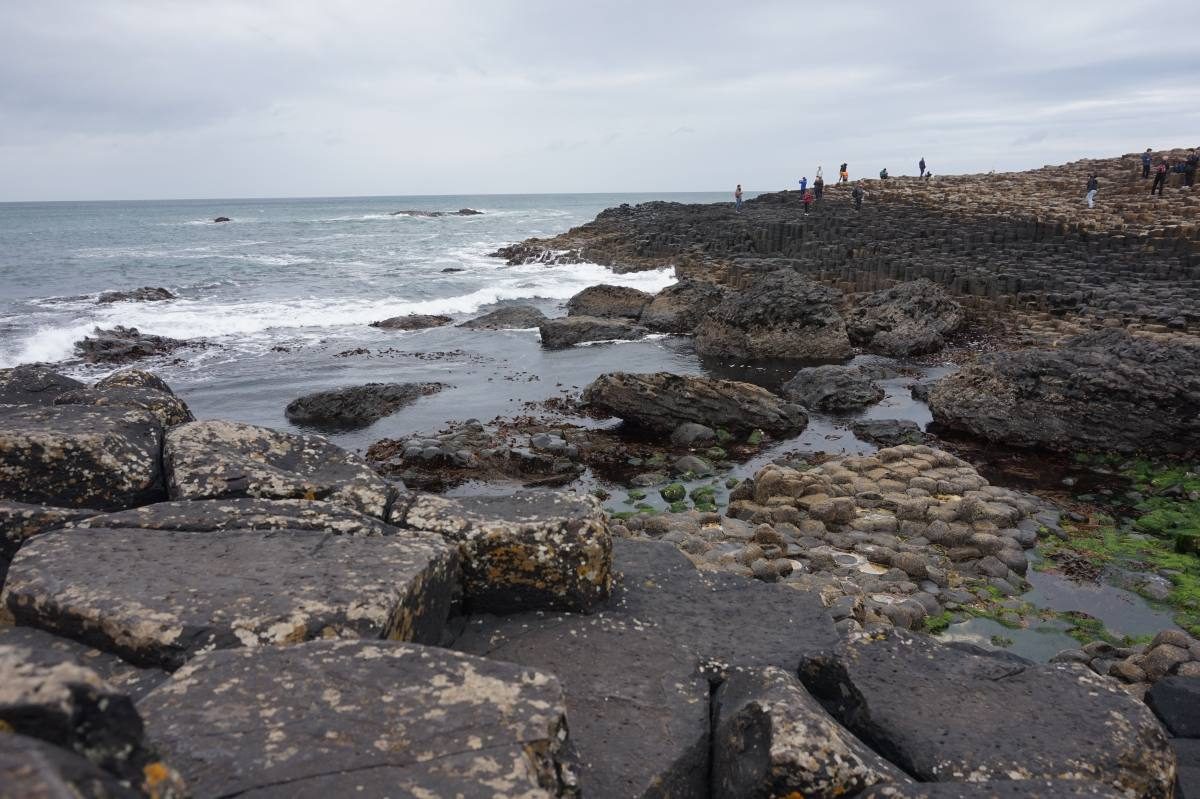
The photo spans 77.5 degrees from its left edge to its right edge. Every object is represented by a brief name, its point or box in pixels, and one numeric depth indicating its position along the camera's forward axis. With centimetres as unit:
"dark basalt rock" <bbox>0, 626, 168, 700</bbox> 294
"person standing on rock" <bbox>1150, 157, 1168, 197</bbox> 4109
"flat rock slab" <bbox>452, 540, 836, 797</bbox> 326
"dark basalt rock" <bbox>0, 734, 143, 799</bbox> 150
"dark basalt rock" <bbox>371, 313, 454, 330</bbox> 2827
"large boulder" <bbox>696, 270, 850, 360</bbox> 2130
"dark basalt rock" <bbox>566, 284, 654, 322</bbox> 2825
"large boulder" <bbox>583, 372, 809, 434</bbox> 1476
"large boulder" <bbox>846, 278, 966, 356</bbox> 2194
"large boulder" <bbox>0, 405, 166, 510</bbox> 439
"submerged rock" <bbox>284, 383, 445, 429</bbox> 1581
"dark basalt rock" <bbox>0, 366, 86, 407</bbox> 646
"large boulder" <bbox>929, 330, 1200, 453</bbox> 1241
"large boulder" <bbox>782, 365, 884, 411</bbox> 1630
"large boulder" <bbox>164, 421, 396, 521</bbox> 442
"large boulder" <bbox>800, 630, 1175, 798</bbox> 332
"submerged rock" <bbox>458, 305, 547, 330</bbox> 2742
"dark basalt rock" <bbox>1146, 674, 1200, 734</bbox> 498
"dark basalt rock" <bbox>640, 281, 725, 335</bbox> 2581
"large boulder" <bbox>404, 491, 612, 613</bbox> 409
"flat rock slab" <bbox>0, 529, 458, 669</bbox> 306
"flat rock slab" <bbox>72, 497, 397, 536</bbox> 395
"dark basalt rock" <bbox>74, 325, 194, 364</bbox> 2262
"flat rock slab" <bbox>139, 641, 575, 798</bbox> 231
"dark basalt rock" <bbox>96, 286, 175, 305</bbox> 3327
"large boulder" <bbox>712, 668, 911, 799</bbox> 302
